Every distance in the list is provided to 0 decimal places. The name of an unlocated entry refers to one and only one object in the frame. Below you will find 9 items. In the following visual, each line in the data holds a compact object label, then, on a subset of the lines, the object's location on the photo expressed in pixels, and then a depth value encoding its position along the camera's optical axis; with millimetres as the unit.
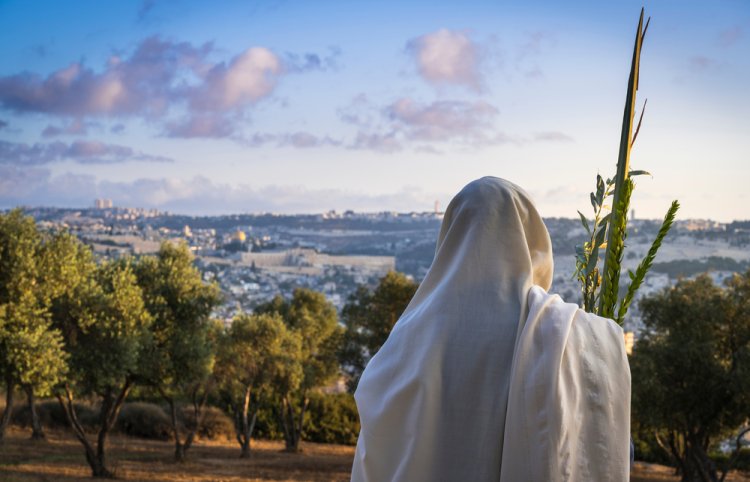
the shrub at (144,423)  30469
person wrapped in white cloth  2613
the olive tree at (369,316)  27484
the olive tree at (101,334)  15812
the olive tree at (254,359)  24547
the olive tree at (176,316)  18406
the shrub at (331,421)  34656
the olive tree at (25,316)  13883
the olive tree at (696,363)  17141
